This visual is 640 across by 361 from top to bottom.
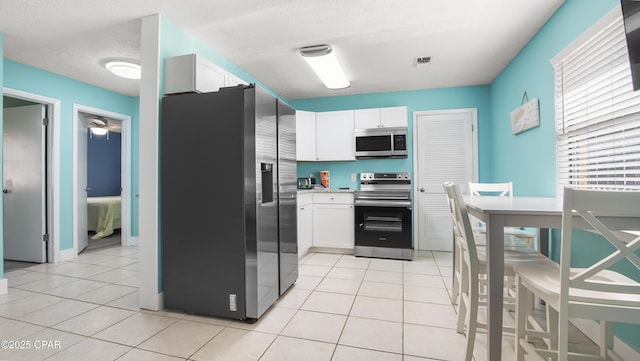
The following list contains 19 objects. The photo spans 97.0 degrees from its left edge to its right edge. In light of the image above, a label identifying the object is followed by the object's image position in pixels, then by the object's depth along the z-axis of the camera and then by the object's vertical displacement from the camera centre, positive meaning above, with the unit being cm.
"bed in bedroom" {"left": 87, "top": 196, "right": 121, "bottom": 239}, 552 -70
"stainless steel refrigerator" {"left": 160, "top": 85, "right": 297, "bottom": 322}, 212 -19
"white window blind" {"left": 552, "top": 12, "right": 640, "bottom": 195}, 169 +43
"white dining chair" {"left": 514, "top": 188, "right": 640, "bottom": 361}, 92 -35
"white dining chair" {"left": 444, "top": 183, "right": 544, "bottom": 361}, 157 -46
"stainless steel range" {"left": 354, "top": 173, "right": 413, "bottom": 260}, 386 -63
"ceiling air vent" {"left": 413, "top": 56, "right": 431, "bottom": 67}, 333 +142
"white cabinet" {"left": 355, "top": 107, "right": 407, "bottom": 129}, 424 +93
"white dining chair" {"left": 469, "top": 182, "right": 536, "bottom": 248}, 234 -45
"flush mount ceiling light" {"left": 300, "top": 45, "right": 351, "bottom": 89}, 306 +135
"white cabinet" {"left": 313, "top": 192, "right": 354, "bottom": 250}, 416 -62
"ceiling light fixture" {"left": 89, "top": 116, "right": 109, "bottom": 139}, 600 +116
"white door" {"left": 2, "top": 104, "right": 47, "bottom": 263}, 378 -6
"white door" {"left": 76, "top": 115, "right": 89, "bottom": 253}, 425 -9
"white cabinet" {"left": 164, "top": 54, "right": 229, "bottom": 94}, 238 +90
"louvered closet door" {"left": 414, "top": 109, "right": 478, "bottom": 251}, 428 +23
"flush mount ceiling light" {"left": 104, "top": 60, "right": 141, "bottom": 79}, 325 +131
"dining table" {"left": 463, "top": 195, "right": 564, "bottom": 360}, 128 -28
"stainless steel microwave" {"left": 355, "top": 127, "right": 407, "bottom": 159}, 424 +55
